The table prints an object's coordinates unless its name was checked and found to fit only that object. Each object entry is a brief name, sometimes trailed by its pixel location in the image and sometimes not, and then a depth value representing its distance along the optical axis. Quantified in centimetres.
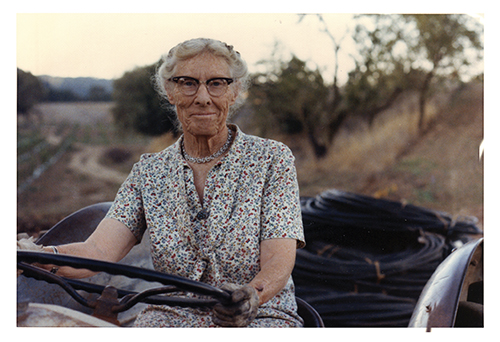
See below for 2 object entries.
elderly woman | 202
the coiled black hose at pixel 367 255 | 322
